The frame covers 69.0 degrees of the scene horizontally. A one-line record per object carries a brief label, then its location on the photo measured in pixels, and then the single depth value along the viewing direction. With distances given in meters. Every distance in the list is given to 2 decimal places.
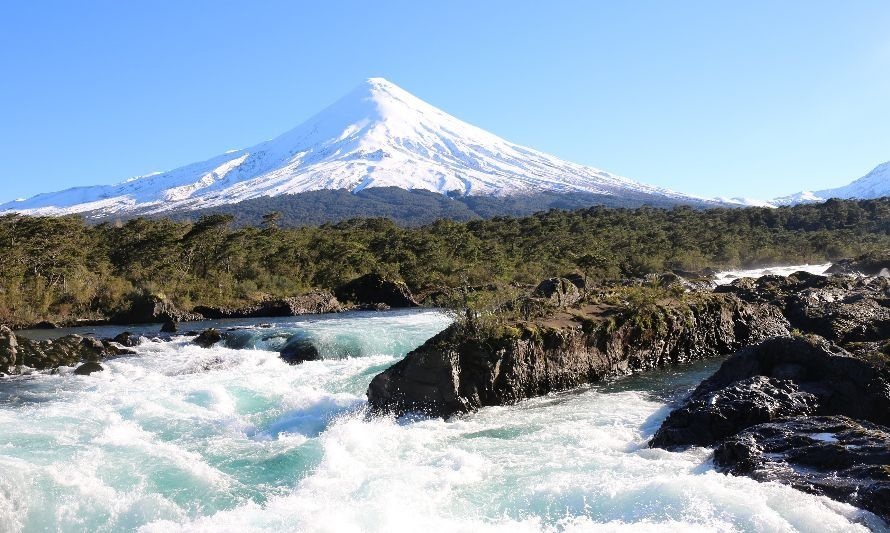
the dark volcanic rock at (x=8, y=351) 16.44
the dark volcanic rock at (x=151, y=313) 28.91
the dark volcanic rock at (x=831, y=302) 15.66
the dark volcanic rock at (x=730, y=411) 8.42
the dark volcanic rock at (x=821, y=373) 8.94
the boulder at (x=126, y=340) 20.47
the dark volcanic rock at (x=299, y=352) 17.47
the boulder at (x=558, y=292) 16.54
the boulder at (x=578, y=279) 26.35
